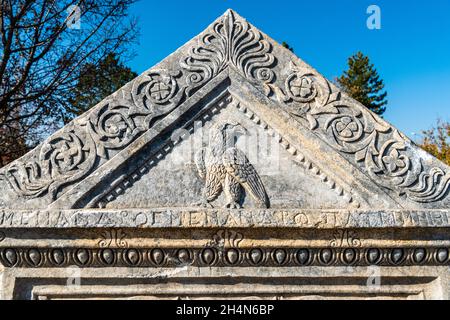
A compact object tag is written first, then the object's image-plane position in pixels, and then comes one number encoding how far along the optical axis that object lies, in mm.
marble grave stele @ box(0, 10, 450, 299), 2371
